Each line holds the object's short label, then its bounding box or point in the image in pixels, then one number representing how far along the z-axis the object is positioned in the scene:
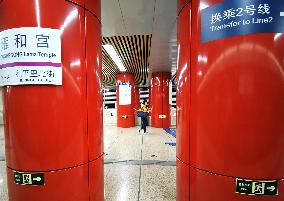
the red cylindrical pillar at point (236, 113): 1.58
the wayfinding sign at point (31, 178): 1.98
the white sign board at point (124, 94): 12.44
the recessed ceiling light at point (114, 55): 6.62
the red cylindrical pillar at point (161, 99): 12.32
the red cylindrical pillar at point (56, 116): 1.91
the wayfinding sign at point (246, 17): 1.53
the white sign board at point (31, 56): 1.83
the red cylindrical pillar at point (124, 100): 12.46
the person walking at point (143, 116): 10.13
